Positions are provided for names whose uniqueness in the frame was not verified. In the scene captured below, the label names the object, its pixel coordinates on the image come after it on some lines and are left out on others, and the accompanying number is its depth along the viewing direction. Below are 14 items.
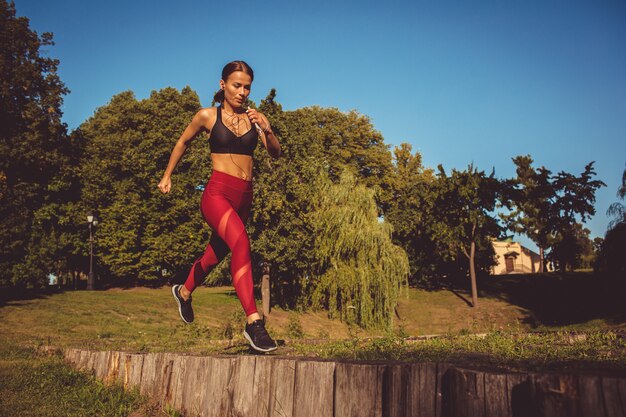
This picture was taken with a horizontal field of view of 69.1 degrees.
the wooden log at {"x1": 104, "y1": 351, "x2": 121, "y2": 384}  5.23
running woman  4.28
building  72.75
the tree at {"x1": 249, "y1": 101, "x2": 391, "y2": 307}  20.11
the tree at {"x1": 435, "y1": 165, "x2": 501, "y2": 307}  30.31
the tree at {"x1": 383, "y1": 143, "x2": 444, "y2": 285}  33.19
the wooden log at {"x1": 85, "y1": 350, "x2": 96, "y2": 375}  5.75
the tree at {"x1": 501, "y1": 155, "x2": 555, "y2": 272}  30.55
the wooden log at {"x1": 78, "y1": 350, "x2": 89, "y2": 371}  5.95
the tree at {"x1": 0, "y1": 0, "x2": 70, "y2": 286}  24.19
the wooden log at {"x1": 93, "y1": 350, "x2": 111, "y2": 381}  5.43
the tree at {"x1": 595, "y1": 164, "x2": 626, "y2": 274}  23.16
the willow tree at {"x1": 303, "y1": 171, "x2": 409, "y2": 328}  21.17
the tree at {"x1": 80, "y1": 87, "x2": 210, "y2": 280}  32.41
